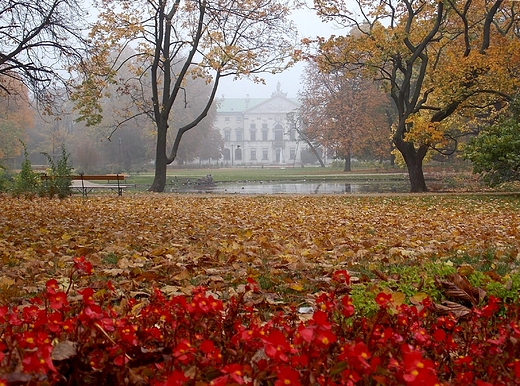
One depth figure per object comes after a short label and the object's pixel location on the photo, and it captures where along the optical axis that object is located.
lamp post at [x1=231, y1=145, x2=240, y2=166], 89.25
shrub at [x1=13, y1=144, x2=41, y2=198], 14.84
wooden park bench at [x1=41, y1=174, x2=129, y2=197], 16.45
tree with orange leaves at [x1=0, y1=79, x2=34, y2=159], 38.56
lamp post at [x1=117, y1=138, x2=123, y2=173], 48.10
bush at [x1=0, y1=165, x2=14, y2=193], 17.08
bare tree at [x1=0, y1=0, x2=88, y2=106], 10.95
